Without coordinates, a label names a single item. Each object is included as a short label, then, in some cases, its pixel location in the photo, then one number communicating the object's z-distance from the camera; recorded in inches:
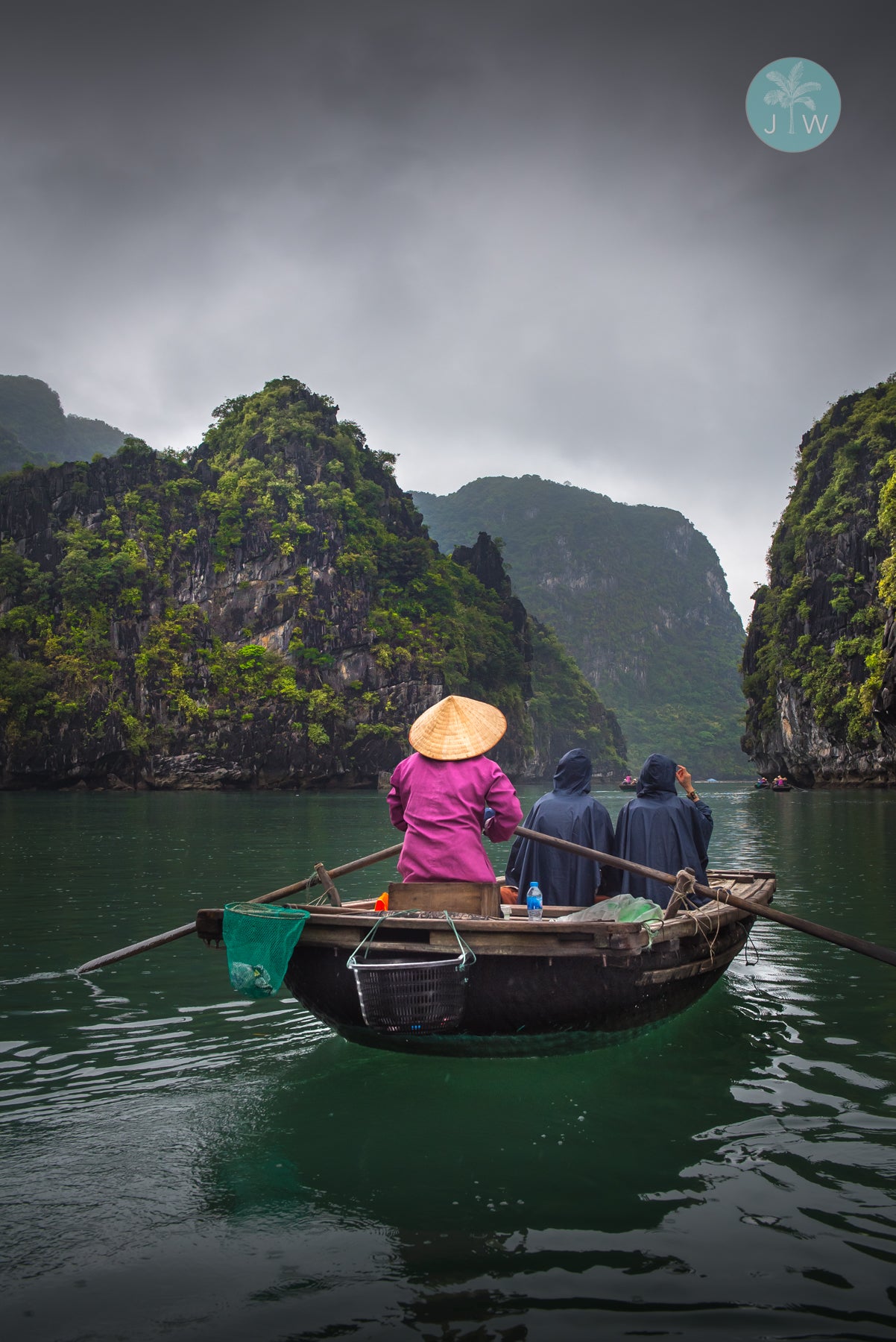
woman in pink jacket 187.5
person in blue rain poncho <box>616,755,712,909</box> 236.4
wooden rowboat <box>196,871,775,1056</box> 166.4
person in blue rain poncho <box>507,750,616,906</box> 232.8
